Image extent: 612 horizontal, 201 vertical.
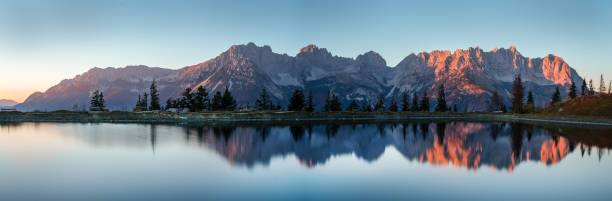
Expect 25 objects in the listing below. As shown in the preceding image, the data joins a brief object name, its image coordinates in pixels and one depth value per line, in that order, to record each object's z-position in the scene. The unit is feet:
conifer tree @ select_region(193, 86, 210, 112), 453.17
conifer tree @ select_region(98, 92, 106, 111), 472.03
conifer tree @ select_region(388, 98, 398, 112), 584.40
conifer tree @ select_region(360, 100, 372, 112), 566.35
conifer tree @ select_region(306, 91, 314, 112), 485.15
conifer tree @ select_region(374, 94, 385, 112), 590.96
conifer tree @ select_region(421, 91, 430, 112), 608.60
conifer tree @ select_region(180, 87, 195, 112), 458.09
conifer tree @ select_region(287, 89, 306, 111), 478.59
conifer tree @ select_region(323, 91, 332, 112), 509.80
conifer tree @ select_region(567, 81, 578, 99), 570.87
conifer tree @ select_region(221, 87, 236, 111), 460.55
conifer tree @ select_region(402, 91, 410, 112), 594.45
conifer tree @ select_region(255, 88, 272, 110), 501.56
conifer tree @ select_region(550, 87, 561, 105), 609.42
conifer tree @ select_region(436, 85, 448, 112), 615.57
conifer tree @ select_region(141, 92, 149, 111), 490.98
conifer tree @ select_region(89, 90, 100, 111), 468.34
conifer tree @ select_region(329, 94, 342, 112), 506.07
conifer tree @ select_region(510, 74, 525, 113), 552.82
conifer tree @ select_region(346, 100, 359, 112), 540.48
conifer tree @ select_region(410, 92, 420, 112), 600.80
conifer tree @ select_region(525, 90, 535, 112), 569.31
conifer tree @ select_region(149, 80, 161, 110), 479.82
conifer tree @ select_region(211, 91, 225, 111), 461.78
